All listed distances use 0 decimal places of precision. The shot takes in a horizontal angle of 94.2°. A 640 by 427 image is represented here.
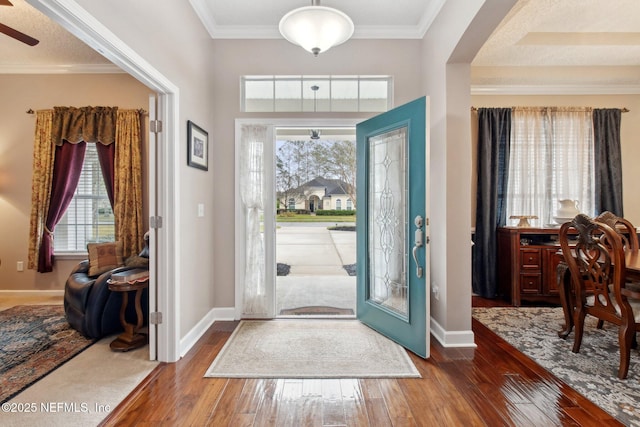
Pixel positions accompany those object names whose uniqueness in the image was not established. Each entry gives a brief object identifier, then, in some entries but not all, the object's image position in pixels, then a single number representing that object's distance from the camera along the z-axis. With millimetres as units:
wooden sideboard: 3711
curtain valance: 3779
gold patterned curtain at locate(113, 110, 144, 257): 3717
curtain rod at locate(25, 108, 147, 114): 3836
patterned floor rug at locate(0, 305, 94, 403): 2134
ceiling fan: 2396
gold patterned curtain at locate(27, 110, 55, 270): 3775
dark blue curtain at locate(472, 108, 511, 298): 4016
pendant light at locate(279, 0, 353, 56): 2012
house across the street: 8117
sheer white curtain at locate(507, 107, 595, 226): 4137
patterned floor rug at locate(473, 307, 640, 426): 1896
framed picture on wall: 2590
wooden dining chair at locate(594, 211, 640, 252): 2830
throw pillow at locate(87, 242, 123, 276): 3104
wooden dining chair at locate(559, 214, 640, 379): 2039
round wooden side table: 2455
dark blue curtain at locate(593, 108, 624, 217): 4059
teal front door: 2447
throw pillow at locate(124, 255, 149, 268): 2941
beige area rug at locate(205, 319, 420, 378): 2205
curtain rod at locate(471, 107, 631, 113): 4141
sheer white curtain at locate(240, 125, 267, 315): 3209
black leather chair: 2668
